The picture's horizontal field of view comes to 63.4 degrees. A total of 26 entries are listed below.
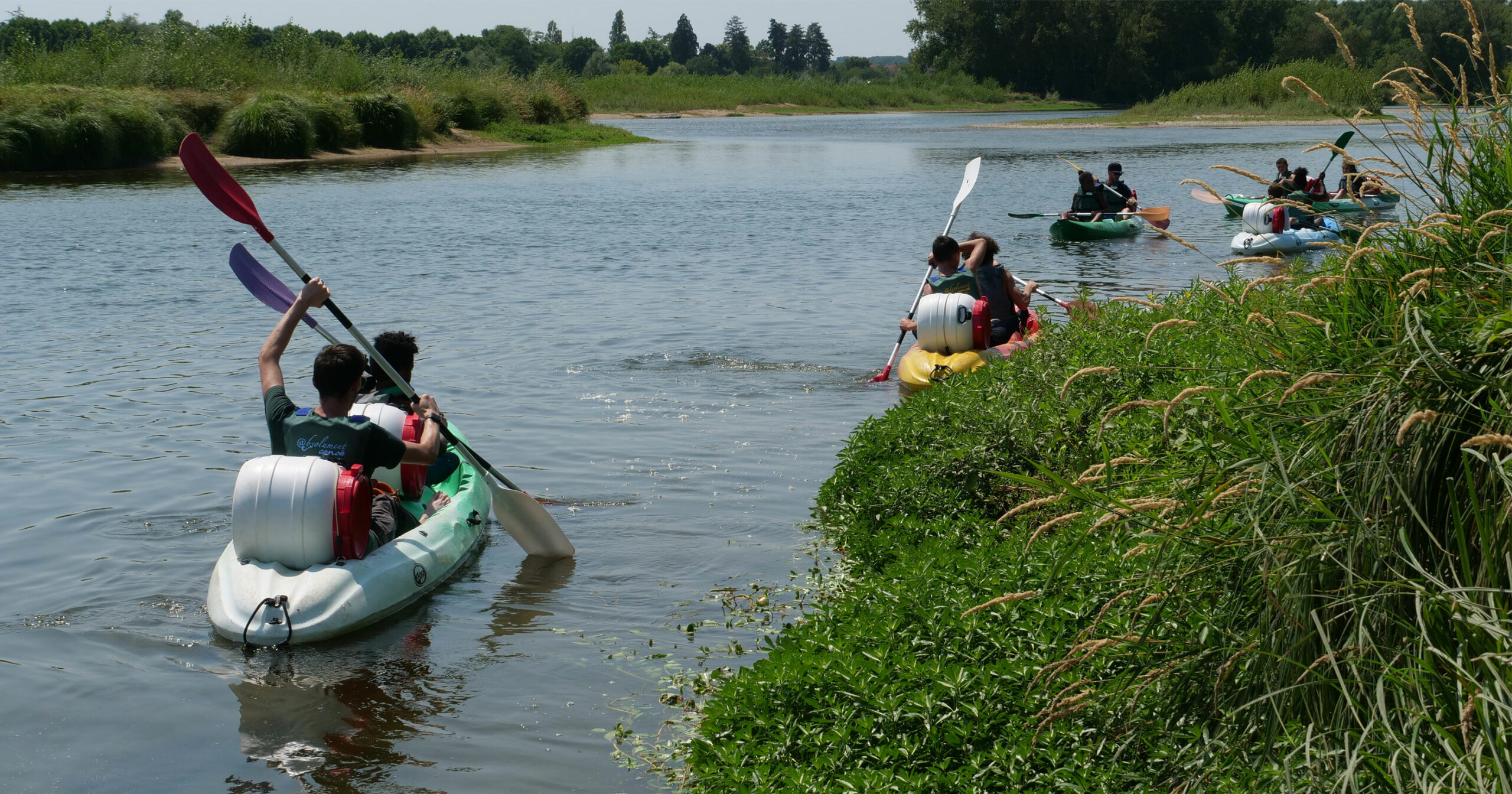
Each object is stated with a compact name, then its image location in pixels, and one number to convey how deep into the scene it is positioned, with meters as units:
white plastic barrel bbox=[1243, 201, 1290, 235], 18.94
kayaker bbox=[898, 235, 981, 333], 10.85
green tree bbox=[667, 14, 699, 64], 170.50
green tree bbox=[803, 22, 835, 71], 184.88
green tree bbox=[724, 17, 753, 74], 166.88
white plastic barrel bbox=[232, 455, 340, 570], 5.84
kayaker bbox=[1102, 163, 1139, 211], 22.23
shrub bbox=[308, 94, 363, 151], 41.47
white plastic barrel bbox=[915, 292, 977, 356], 10.53
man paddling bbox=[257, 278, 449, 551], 6.12
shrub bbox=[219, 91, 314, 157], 38.78
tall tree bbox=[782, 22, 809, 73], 182.75
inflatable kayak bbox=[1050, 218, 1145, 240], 21.45
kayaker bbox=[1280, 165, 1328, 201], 20.30
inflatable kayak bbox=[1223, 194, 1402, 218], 20.02
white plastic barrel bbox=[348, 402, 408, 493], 7.02
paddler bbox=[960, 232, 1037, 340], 11.18
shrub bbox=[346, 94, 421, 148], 44.12
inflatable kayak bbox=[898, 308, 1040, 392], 10.26
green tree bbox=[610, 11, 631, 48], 174.38
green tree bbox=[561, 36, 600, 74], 144.25
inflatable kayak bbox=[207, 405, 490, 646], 5.77
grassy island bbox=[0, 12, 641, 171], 34.59
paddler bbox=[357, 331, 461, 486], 7.45
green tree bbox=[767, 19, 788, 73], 182.00
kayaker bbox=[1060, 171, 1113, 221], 22.02
